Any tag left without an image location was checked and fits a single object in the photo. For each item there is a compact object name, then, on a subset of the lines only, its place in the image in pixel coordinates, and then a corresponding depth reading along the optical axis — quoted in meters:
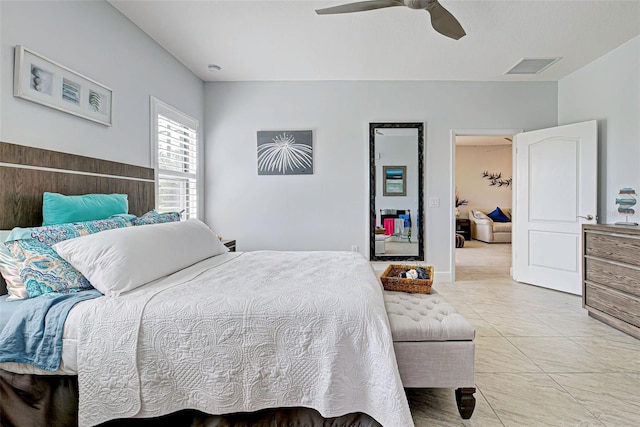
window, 3.18
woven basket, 2.09
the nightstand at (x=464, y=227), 8.49
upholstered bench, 1.54
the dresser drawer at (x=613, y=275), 2.50
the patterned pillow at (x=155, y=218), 2.22
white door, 3.57
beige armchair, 7.82
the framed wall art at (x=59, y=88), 1.79
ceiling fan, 2.10
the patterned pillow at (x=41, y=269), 1.47
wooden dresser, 2.51
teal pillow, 1.81
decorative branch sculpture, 8.87
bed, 1.30
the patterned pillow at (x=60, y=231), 1.53
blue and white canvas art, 4.18
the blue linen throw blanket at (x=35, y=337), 1.32
